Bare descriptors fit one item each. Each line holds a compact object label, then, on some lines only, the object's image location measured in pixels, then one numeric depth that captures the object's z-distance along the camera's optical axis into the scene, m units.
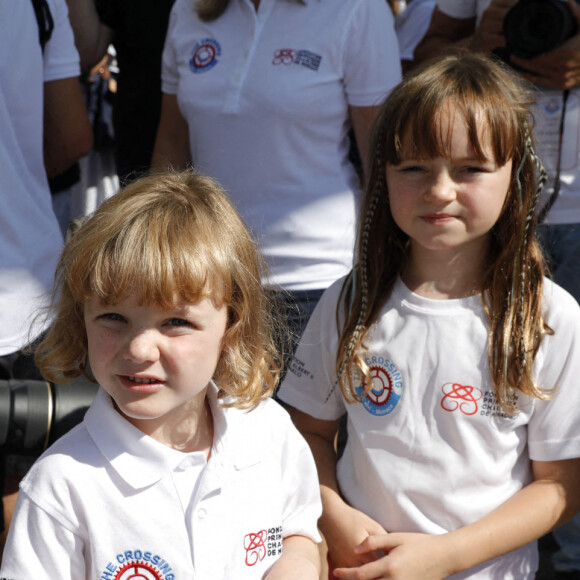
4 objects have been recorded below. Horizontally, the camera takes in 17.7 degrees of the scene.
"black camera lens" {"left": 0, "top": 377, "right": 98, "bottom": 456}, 1.85
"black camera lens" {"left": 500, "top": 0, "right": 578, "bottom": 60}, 2.06
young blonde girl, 1.63
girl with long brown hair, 1.81
